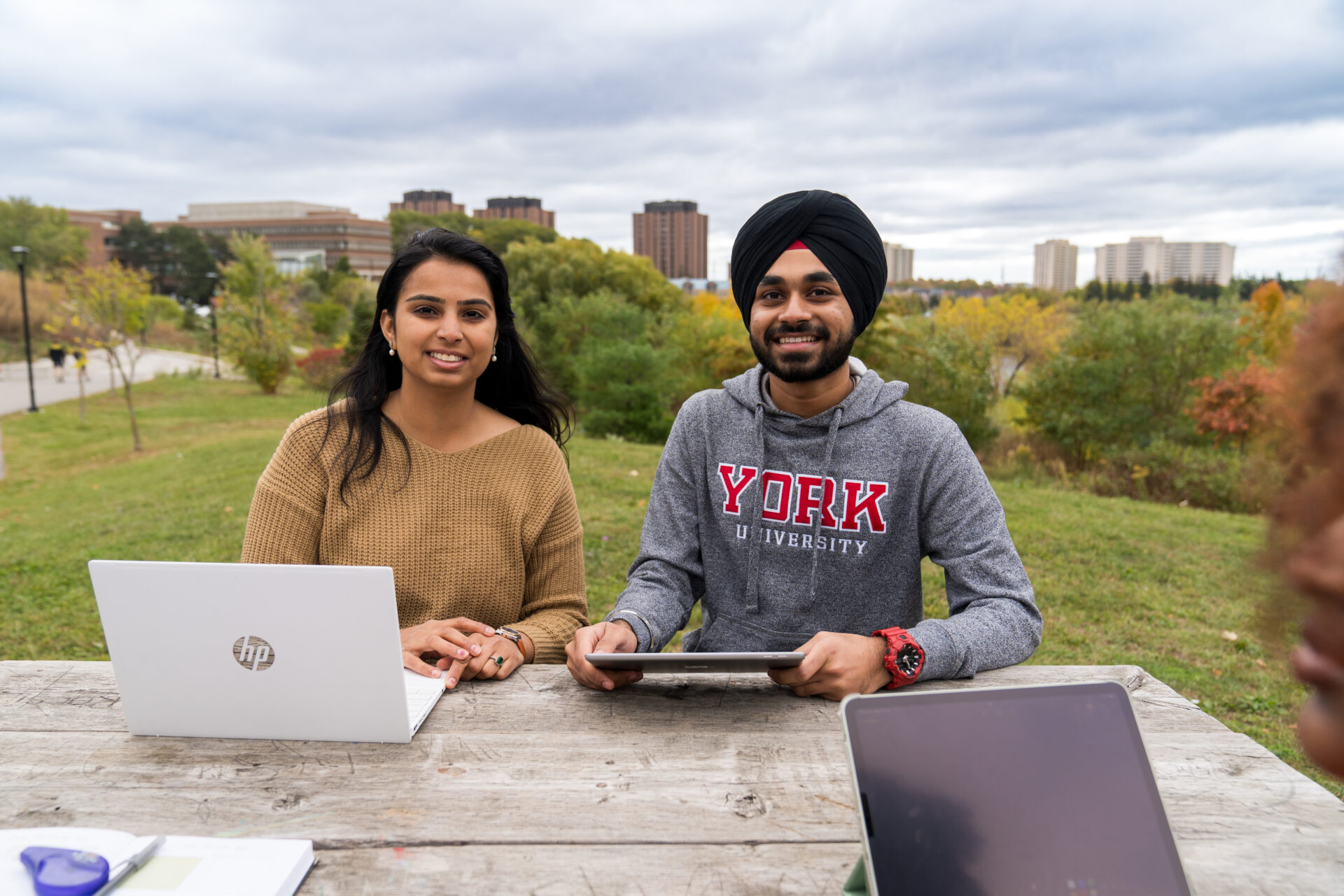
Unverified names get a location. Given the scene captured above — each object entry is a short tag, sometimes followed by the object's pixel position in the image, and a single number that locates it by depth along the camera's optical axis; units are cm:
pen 112
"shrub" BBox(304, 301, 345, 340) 3766
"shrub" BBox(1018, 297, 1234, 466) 1434
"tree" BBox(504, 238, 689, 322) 2769
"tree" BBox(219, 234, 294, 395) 2291
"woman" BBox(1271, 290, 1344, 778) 35
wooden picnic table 120
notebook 113
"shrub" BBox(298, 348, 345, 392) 2506
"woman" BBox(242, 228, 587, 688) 222
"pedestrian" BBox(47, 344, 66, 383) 2450
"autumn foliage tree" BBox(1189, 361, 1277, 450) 1162
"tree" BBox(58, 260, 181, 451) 1538
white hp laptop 136
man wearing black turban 207
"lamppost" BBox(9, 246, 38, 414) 1865
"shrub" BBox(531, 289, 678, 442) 1750
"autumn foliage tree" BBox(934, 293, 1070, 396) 2767
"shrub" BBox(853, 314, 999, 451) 1669
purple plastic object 109
